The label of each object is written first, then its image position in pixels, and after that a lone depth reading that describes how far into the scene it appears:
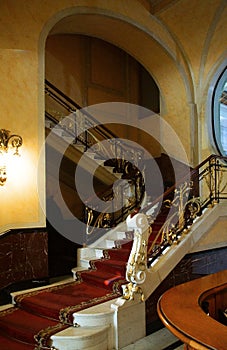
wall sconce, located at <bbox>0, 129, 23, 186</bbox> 4.38
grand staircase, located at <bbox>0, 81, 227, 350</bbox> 3.51
